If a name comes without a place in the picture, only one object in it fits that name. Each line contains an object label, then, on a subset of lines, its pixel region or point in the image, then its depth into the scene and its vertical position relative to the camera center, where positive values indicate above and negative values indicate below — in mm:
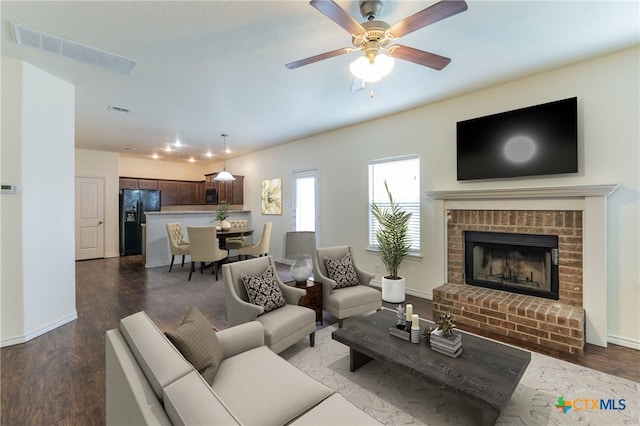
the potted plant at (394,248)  4070 -547
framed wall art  6953 +407
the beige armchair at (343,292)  3162 -936
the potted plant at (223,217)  6371 -107
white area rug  1889 -1357
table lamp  3094 -380
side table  3094 -941
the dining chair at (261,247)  6195 -761
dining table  5992 -469
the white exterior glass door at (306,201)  5977 +231
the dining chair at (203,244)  5273 -605
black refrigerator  7672 -115
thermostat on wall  2863 +256
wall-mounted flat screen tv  3035 +806
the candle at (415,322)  2235 -867
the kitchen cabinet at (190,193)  9297 +650
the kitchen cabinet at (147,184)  8406 +878
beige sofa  1001 -792
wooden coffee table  1668 -1033
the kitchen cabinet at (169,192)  8844 +658
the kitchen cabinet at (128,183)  8117 +858
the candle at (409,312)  2326 -822
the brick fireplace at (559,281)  2803 -727
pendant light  6439 +822
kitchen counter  6461 -464
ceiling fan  1669 +1159
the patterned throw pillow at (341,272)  3488 -749
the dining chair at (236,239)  6371 -648
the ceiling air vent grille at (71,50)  2447 +1532
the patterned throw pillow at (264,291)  2633 -747
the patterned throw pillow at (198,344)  1473 -715
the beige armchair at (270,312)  2426 -936
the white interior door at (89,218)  7133 -122
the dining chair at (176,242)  5898 -627
